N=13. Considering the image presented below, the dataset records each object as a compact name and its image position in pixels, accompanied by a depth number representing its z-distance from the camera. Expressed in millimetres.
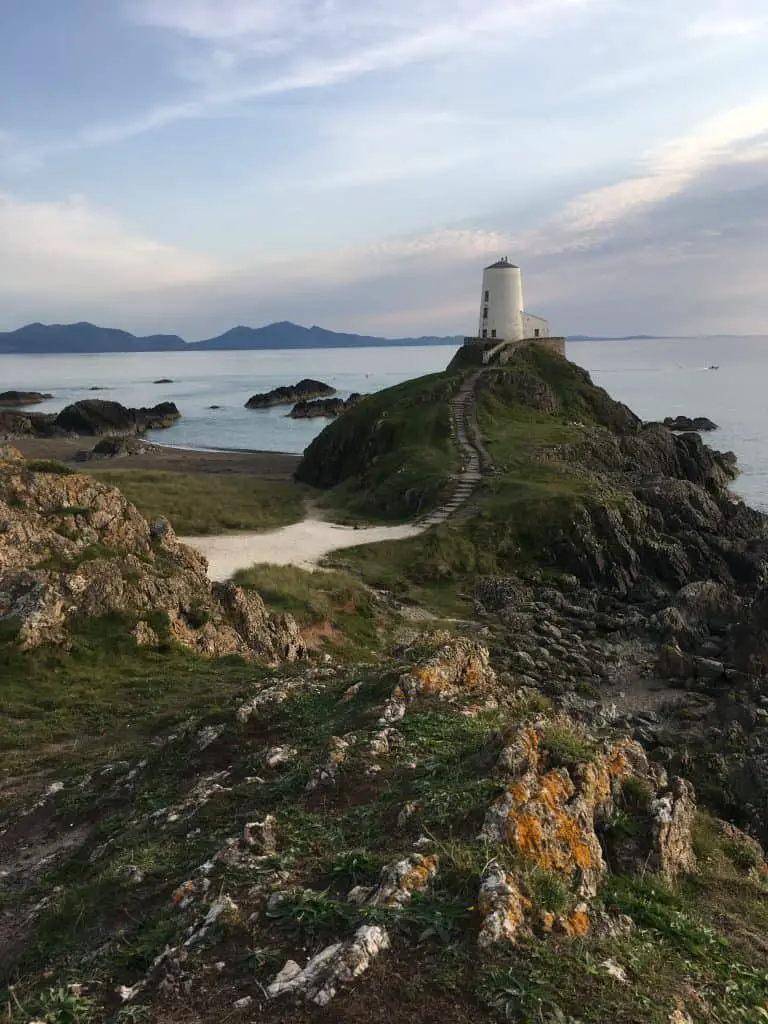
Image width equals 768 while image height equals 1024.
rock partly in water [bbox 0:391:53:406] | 175500
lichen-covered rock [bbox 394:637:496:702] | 13820
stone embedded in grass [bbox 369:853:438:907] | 7128
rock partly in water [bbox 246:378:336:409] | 169750
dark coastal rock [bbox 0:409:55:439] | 114000
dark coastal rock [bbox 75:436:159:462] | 92438
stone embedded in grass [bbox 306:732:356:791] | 10438
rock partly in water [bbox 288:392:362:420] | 143250
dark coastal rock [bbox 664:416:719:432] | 107250
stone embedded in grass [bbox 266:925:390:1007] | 6105
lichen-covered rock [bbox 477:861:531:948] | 6605
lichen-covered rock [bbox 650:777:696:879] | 9078
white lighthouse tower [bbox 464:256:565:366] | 85688
